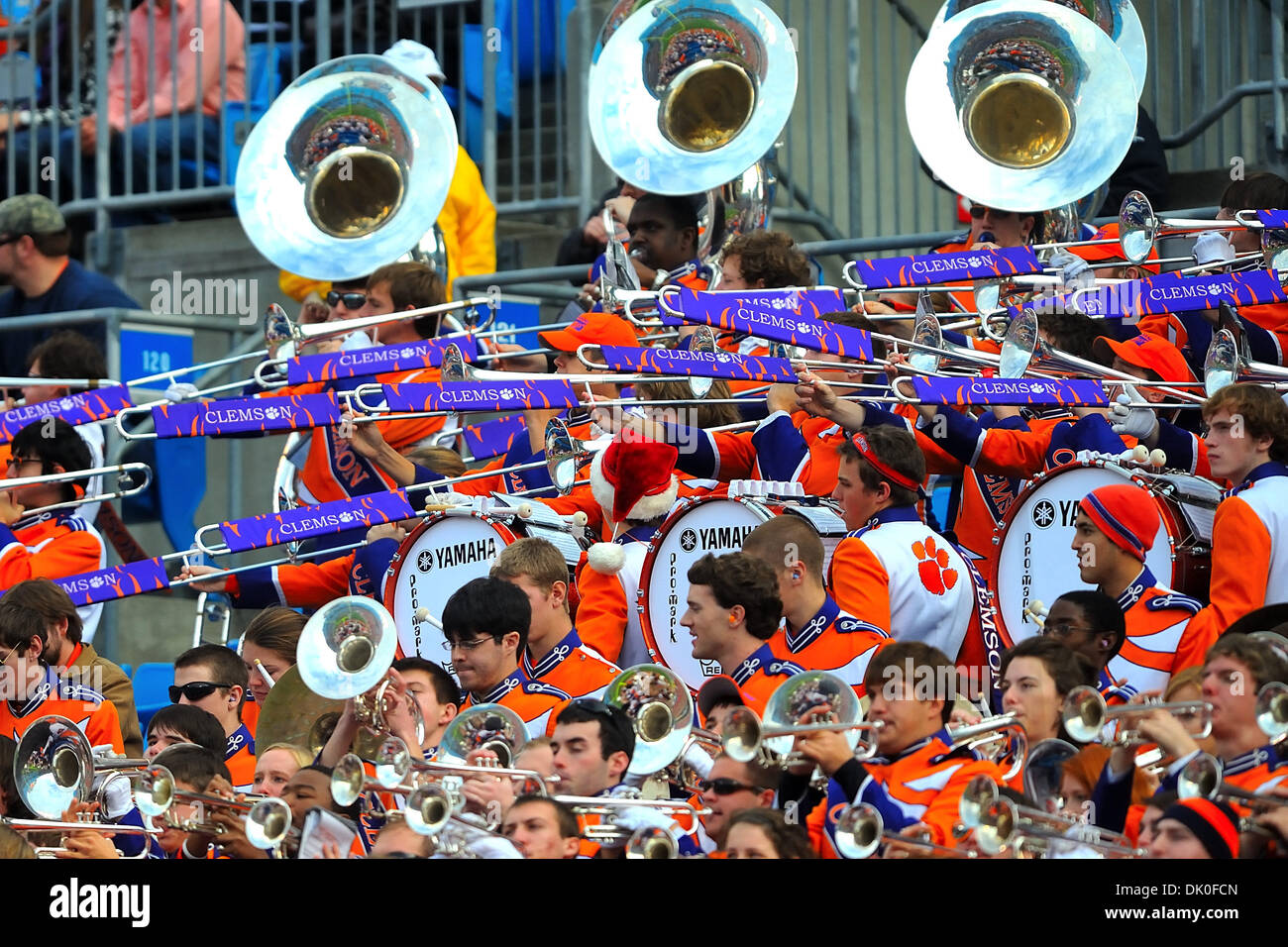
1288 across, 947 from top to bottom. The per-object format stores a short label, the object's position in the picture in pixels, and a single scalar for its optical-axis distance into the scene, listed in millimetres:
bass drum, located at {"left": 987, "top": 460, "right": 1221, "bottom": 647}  13578
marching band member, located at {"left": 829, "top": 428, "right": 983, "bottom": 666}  13656
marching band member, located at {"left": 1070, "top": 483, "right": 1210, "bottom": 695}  12937
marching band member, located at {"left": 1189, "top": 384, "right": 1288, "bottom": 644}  12961
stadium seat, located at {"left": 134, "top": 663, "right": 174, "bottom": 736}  18000
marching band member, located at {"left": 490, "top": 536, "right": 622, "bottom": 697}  13859
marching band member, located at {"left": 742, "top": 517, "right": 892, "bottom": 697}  13187
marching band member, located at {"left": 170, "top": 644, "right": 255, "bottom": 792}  15094
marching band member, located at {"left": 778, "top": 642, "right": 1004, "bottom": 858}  10852
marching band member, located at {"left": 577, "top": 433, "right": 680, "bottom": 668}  14719
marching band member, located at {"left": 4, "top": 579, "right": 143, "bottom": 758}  15352
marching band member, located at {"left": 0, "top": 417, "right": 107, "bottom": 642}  17047
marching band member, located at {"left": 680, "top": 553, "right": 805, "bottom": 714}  12914
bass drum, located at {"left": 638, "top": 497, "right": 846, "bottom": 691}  14180
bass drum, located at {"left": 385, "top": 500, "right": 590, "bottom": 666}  15141
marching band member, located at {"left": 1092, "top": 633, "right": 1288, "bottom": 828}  10180
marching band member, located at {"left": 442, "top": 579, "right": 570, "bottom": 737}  13633
